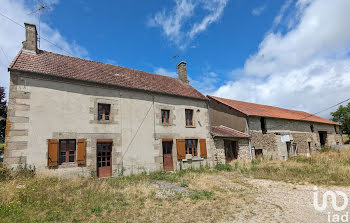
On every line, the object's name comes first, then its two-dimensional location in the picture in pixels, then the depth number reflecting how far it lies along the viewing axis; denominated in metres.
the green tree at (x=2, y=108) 19.42
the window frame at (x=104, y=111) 10.84
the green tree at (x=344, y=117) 30.79
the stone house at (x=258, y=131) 15.76
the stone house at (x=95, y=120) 8.87
